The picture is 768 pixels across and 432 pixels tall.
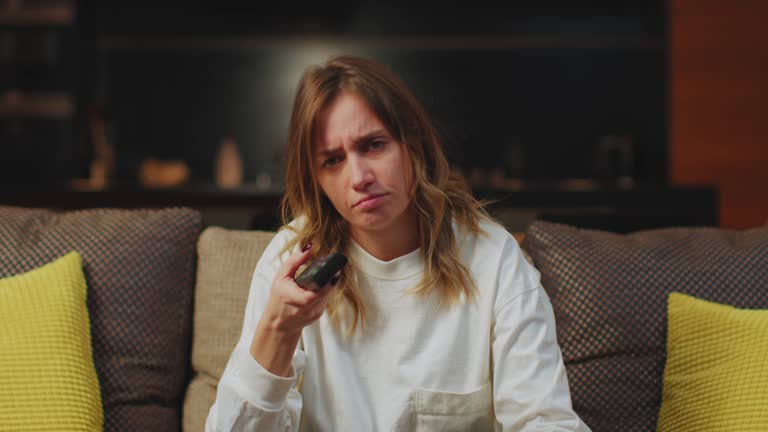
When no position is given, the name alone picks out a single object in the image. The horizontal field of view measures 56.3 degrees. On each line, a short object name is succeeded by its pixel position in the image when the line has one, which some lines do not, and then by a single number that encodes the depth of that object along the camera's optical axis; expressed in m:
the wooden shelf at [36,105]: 4.18
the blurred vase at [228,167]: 4.39
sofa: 1.39
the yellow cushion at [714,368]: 1.21
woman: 1.17
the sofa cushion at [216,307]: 1.47
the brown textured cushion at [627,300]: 1.38
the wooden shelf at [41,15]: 4.16
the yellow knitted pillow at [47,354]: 1.25
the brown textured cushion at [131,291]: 1.43
